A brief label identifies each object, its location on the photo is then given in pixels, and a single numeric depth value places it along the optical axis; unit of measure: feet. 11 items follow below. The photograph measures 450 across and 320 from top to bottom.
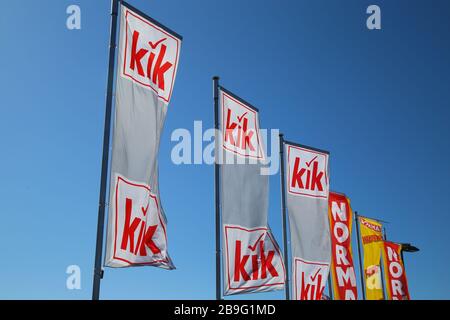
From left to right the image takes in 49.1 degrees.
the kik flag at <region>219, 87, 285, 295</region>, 42.29
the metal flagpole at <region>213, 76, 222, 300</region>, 40.96
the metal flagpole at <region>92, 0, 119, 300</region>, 30.09
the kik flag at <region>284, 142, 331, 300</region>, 52.60
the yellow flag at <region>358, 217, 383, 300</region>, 88.58
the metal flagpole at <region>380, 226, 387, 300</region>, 93.40
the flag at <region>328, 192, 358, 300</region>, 65.98
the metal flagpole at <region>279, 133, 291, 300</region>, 51.06
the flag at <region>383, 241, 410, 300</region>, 92.84
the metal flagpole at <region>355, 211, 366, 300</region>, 87.15
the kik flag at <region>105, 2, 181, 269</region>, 31.19
